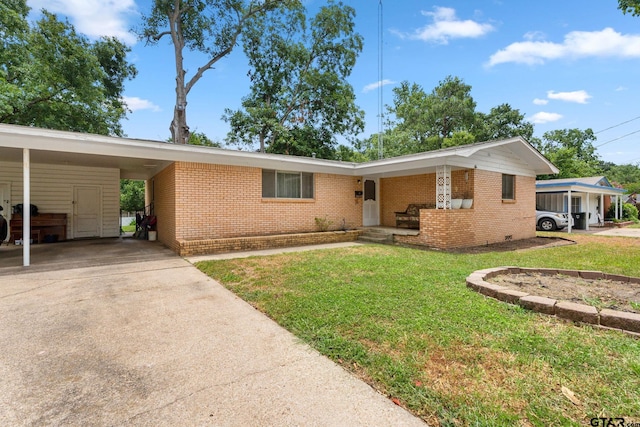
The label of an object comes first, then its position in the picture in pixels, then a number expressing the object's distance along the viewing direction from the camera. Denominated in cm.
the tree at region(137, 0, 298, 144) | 1828
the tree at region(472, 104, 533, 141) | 2830
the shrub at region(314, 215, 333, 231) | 1115
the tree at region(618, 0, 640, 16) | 687
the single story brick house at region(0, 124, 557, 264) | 830
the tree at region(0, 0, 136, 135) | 1364
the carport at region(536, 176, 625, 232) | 1599
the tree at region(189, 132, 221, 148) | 2354
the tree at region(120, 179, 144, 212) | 2302
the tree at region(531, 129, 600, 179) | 3819
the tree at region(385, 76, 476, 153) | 2717
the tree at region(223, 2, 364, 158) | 2061
